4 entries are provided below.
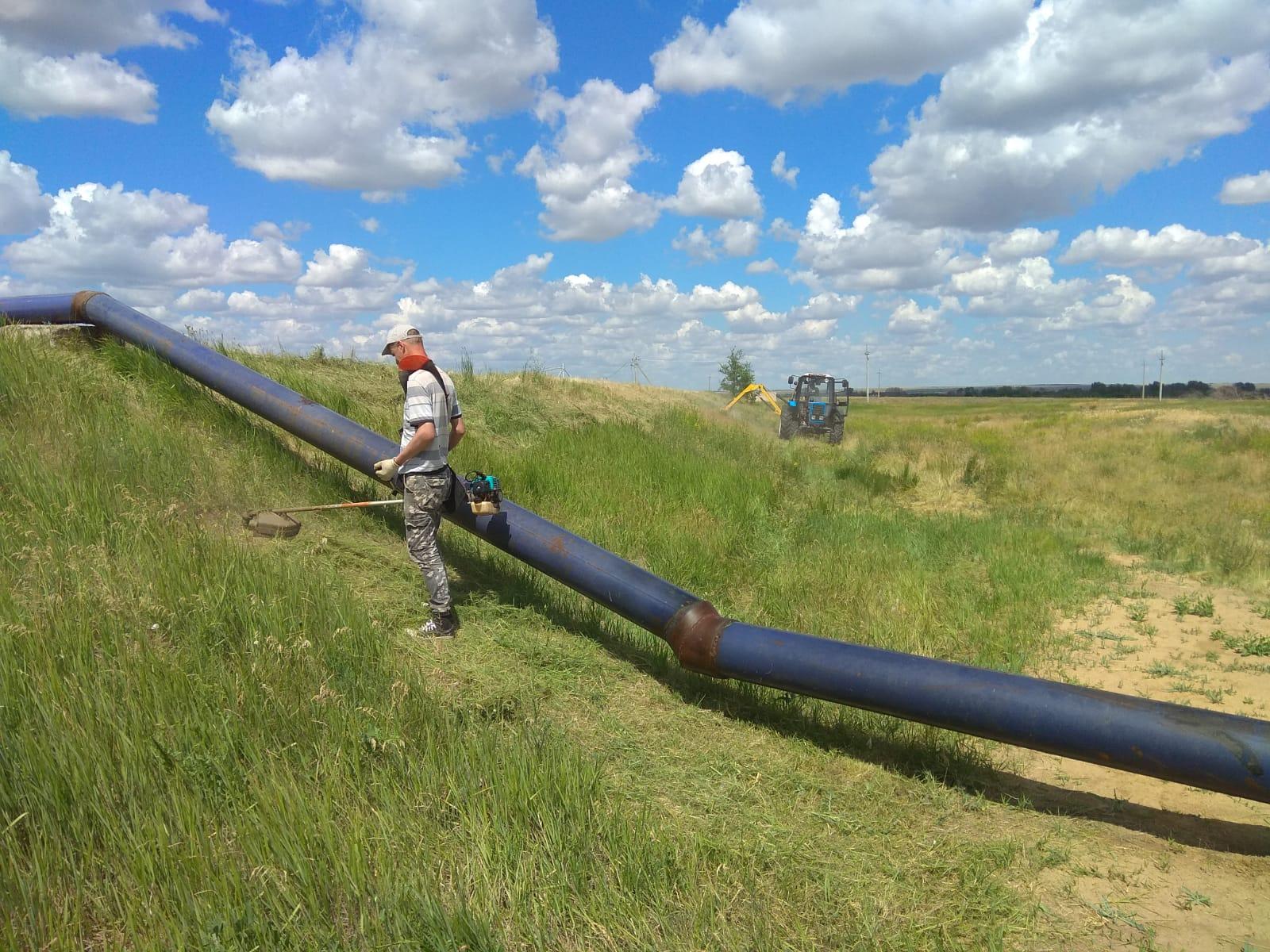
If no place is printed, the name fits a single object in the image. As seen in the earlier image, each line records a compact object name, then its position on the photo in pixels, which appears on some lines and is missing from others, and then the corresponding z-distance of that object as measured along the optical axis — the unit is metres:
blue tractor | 29.81
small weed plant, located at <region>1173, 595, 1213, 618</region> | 8.52
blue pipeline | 3.99
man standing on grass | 5.72
